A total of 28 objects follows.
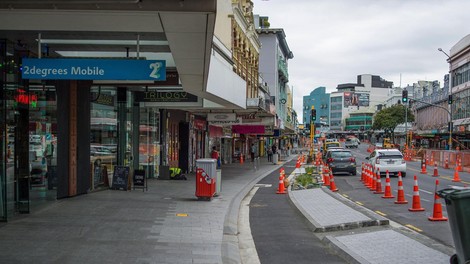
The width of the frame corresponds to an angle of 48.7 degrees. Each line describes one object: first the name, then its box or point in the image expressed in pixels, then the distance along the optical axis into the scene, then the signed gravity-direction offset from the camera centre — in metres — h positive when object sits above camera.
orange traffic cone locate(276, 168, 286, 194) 19.11 -2.01
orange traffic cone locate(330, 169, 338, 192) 19.43 -2.00
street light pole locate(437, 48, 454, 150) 64.61 +6.75
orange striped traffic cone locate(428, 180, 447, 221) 11.98 -1.84
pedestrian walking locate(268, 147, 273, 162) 48.70 -2.24
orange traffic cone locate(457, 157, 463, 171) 36.09 -1.92
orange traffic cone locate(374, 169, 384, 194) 18.59 -1.93
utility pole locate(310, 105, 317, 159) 32.81 +1.12
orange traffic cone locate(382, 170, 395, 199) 16.96 -1.89
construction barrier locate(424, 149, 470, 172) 36.38 -1.84
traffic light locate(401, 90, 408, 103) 41.00 +3.01
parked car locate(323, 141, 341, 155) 58.58 -1.35
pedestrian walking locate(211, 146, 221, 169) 30.86 -1.35
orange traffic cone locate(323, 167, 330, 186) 21.55 -1.94
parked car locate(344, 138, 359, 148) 92.88 -1.80
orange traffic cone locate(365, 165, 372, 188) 20.78 -1.82
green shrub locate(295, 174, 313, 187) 19.81 -1.86
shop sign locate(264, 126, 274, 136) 47.94 +0.13
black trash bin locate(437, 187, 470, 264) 6.01 -0.97
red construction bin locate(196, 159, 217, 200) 15.05 -1.36
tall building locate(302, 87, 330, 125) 184.50 +11.37
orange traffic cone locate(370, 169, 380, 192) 19.50 -1.86
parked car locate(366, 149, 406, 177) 26.36 -1.40
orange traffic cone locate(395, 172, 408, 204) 15.30 -1.89
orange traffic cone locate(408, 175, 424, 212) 13.58 -1.79
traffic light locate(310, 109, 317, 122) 32.83 +1.12
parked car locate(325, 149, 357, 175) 28.98 -1.63
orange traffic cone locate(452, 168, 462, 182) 24.75 -2.11
